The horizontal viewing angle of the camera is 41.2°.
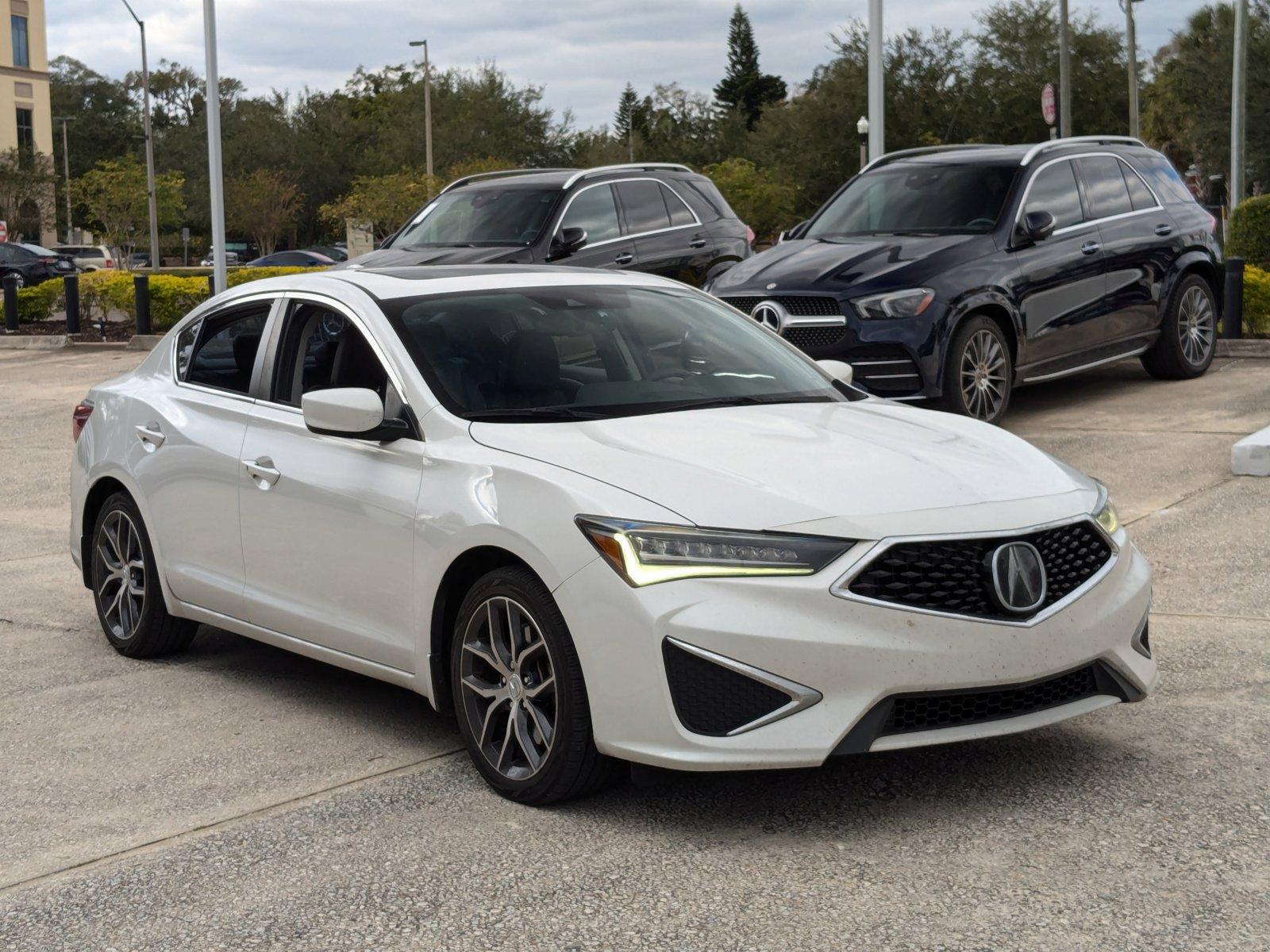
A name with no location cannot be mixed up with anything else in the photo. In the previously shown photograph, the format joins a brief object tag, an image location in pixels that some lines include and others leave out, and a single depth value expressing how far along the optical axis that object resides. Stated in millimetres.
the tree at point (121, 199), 59688
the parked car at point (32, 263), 43562
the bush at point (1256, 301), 16344
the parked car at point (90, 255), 55062
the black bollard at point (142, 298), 22203
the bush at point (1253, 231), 19422
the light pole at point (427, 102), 59188
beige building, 76938
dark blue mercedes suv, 11062
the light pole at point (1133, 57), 49750
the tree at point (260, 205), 73438
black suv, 14242
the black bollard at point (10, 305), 24625
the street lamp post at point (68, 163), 81112
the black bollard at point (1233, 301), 15805
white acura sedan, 4367
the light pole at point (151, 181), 53609
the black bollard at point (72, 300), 23203
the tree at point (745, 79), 125125
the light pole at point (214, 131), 24469
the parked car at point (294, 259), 48031
